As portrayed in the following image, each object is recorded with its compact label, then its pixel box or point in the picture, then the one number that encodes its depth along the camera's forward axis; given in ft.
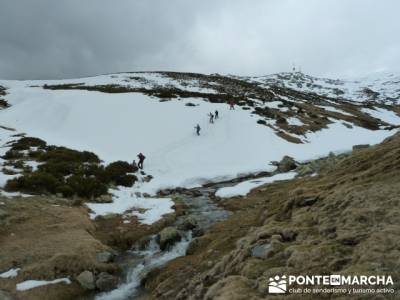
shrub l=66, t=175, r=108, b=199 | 92.22
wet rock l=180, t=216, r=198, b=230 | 71.41
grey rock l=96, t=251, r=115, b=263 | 57.82
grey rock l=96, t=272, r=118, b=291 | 51.08
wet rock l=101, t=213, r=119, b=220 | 79.09
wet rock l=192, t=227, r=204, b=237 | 68.23
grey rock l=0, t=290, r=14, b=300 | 45.59
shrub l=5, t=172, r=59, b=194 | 86.45
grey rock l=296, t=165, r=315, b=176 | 107.33
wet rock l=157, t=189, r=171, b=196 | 103.21
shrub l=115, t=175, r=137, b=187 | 105.09
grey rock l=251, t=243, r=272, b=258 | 38.93
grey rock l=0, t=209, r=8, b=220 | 67.82
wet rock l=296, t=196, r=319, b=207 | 51.39
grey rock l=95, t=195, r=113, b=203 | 90.74
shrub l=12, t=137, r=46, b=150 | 121.02
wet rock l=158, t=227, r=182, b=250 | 64.34
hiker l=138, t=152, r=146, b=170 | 118.62
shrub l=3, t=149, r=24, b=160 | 111.60
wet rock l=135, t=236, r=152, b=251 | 65.62
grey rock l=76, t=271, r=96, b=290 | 51.03
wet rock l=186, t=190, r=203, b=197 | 99.81
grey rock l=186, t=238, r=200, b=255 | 59.41
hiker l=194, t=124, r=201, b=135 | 155.94
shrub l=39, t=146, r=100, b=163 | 113.70
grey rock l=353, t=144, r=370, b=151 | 138.25
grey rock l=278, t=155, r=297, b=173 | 122.01
